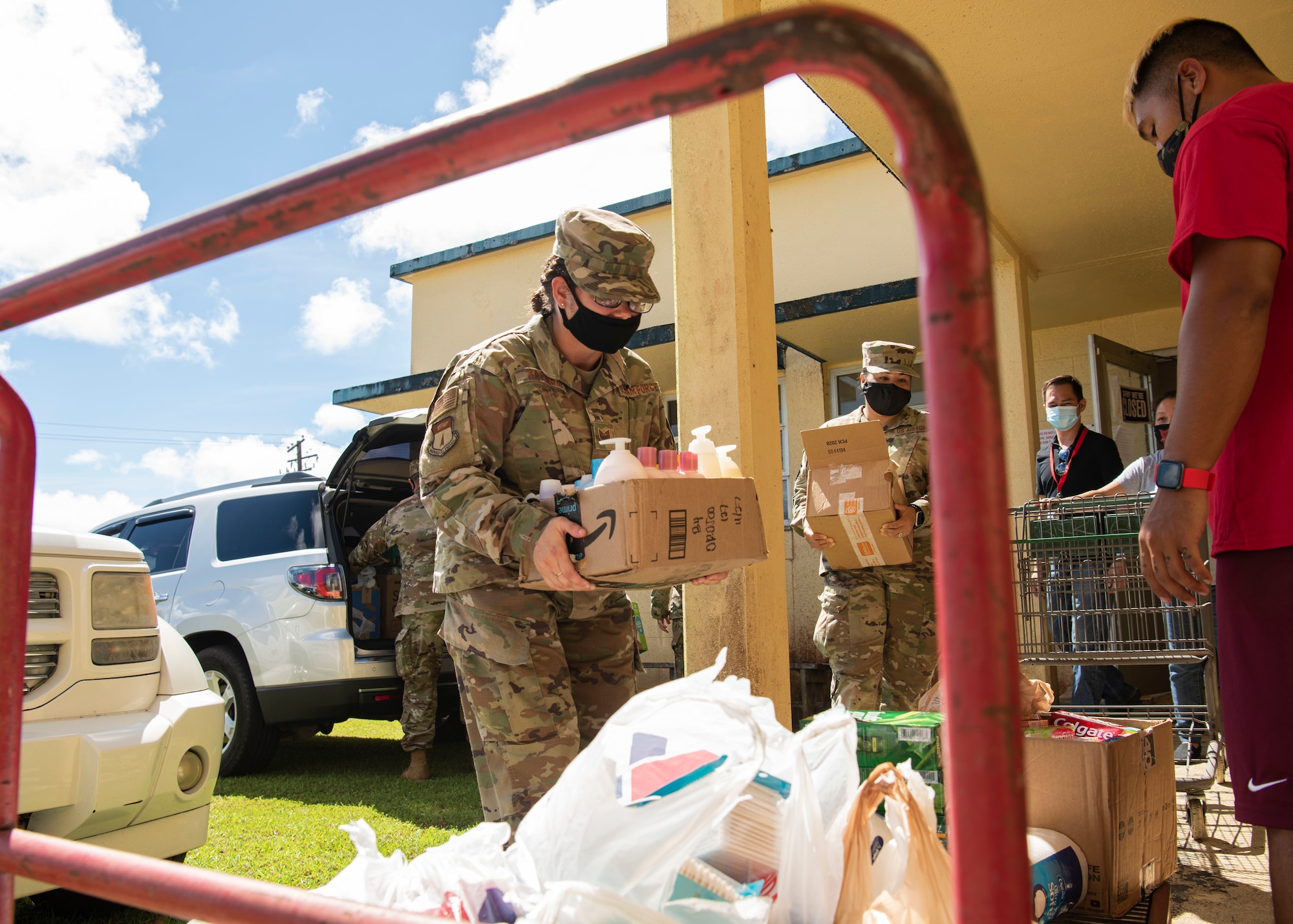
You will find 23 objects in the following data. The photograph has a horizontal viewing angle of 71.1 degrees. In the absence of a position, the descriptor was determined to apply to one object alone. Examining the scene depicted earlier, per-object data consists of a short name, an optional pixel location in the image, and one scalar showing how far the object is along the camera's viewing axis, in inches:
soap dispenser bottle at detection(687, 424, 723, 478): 101.5
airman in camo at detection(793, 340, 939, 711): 175.8
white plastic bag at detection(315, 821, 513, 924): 54.9
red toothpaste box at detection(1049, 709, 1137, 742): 94.3
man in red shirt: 64.8
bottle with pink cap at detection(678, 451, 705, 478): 96.3
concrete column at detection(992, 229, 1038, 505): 274.4
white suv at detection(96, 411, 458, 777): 220.4
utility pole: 1651.1
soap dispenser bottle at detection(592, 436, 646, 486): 87.3
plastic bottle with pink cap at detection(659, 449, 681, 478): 92.1
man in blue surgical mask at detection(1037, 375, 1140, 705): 236.1
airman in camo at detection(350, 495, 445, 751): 221.8
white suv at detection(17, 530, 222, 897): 103.7
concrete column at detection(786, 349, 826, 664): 340.8
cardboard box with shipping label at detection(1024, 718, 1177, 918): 88.4
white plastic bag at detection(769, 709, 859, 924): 52.5
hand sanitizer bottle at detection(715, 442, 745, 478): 103.7
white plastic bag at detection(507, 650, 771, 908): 52.3
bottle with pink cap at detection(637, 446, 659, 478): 91.2
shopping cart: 143.4
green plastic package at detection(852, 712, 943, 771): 80.9
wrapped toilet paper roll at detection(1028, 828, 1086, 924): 77.9
